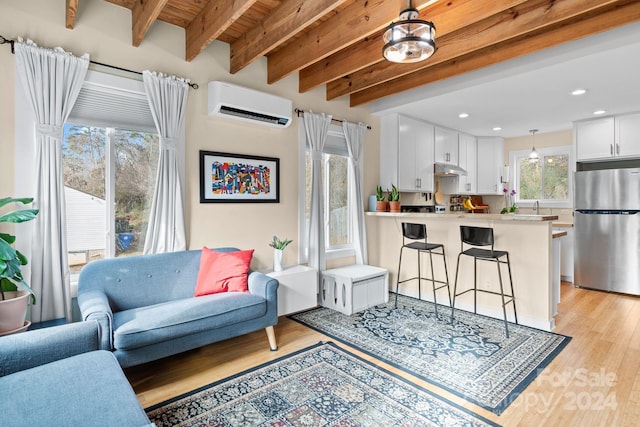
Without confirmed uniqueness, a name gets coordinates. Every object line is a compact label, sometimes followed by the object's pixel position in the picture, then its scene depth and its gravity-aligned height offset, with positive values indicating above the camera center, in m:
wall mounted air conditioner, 3.09 +1.02
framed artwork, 3.19 +0.33
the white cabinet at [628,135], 4.42 +0.97
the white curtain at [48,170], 2.34 +0.31
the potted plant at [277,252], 3.46 -0.42
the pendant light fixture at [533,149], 5.34 +0.99
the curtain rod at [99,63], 2.28 +1.16
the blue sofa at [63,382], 1.27 -0.74
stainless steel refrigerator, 4.34 -0.28
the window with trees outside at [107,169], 2.62 +0.36
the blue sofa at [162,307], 2.10 -0.69
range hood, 5.16 +0.62
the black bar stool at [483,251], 3.22 -0.41
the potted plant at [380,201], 4.46 +0.12
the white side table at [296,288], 3.30 -0.78
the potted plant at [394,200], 4.43 +0.13
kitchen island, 3.26 -0.57
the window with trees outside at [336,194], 4.29 +0.22
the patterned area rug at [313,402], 1.94 -1.19
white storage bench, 3.71 -0.89
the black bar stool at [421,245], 3.75 -0.39
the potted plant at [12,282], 1.95 -0.43
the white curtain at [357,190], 4.41 +0.27
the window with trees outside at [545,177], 5.73 +0.56
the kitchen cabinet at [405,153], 4.63 +0.81
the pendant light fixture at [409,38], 1.88 +0.97
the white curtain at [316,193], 3.90 +0.20
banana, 6.18 +0.08
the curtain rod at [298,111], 3.87 +1.14
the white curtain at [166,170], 2.85 +0.35
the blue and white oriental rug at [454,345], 2.32 -1.16
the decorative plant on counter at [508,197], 6.24 +0.23
